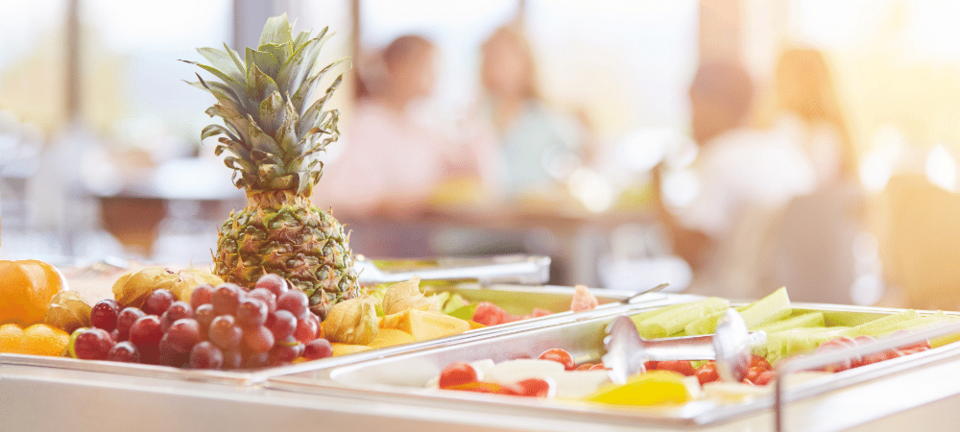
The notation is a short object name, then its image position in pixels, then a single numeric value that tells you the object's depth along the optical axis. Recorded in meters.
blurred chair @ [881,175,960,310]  3.51
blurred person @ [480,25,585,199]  5.18
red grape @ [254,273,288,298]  1.44
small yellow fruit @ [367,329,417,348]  1.53
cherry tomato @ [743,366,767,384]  1.46
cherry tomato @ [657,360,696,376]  1.52
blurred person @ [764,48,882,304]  3.80
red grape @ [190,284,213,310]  1.41
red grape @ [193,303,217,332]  1.39
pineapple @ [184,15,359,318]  1.57
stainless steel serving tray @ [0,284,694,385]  1.36
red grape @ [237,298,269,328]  1.38
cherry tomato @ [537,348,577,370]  1.52
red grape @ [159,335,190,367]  1.40
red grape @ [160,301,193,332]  1.41
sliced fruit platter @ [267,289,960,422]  1.29
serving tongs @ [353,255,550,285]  1.90
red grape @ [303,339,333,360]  1.46
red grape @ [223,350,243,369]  1.39
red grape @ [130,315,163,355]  1.42
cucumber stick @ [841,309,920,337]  1.56
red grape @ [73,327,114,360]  1.43
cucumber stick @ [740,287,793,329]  1.65
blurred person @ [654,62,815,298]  4.09
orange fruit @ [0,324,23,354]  1.48
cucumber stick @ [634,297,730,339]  1.61
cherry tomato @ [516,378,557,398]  1.38
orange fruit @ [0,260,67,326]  1.57
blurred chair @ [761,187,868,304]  3.80
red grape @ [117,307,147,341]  1.44
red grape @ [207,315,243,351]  1.37
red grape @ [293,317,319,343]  1.44
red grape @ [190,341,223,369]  1.38
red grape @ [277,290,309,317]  1.42
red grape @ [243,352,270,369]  1.40
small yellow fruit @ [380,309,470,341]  1.55
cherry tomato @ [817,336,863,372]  1.45
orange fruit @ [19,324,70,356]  1.48
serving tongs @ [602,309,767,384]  1.39
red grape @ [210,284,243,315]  1.38
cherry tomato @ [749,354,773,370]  1.49
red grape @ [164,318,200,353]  1.39
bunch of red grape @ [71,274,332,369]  1.38
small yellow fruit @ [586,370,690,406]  1.31
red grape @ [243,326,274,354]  1.38
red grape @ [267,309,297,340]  1.40
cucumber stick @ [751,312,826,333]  1.63
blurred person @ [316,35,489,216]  5.01
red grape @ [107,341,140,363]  1.42
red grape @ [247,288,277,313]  1.40
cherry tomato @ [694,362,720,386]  1.47
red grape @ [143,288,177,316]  1.47
